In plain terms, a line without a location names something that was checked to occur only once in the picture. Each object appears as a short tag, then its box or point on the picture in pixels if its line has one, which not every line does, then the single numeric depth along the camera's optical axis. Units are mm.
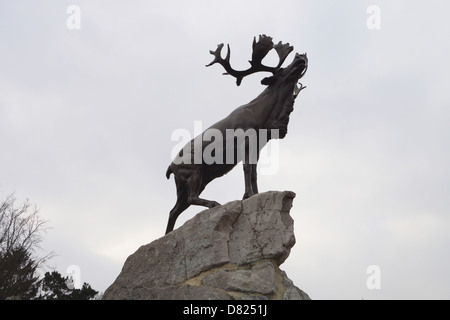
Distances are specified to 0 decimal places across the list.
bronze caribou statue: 8148
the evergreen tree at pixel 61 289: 19531
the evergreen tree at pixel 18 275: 16791
